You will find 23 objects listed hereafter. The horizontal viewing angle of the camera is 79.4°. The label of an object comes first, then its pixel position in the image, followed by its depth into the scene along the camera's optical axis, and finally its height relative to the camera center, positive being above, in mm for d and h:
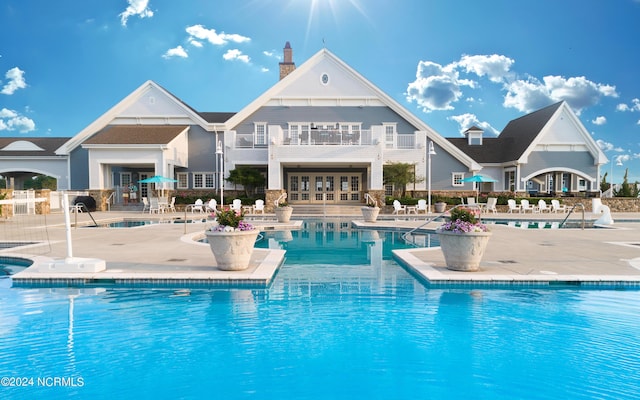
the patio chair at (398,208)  23812 -841
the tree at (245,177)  26672 +1341
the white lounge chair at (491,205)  25281 -756
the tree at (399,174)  26594 +1429
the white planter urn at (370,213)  18094 -865
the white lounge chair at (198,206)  24703 -616
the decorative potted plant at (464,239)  7461 -884
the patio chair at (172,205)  26033 -594
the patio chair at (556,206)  25914 -924
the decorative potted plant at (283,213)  18359 -830
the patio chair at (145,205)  25327 -532
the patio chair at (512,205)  25275 -767
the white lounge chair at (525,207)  25377 -911
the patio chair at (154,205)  24969 -526
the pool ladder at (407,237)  13255 -1595
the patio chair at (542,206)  25562 -867
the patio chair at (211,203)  24148 -457
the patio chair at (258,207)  24475 -710
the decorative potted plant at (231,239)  7398 -824
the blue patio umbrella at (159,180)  24391 +1088
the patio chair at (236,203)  23434 -433
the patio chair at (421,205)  24469 -719
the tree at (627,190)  32219 +181
